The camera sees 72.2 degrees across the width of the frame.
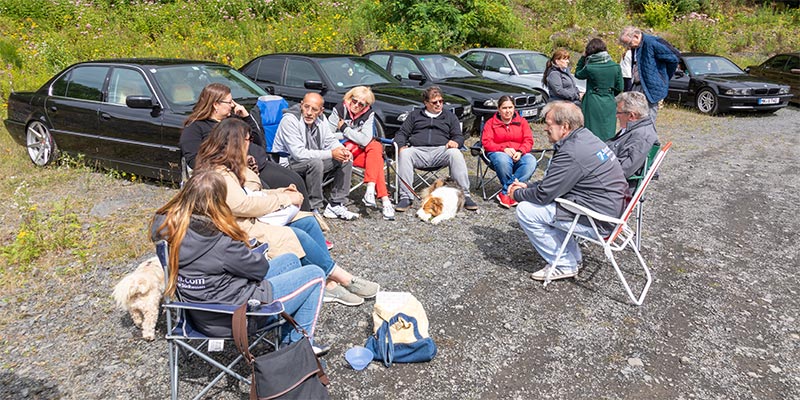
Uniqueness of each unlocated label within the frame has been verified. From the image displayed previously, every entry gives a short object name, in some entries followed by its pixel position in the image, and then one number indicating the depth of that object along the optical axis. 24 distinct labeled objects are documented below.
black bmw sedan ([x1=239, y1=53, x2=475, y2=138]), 7.70
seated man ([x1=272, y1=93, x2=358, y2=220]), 5.50
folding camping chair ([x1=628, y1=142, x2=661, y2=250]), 4.76
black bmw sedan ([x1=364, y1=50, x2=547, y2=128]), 9.19
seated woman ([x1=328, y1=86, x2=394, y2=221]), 5.84
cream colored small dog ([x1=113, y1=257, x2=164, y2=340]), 3.38
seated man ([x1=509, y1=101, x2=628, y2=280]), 4.10
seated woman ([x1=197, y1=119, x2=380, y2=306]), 3.46
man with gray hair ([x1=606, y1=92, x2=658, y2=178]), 4.73
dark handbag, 2.48
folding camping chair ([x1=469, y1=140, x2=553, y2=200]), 6.27
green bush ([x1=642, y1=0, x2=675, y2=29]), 21.64
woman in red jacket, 6.24
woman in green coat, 6.56
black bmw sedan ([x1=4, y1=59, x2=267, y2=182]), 6.14
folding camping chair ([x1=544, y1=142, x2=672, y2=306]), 3.96
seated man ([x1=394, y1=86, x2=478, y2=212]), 6.12
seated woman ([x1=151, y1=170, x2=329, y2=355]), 2.68
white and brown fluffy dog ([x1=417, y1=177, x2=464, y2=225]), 5.64
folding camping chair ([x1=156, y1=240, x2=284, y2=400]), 2.69
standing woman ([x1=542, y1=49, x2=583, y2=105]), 7.22
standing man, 6.51
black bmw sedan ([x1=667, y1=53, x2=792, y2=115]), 12.33
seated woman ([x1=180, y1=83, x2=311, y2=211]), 4.72
